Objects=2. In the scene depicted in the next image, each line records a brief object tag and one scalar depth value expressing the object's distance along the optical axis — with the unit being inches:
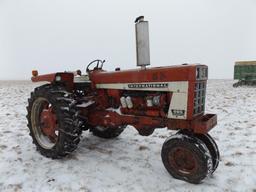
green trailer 717.3
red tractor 134.3
